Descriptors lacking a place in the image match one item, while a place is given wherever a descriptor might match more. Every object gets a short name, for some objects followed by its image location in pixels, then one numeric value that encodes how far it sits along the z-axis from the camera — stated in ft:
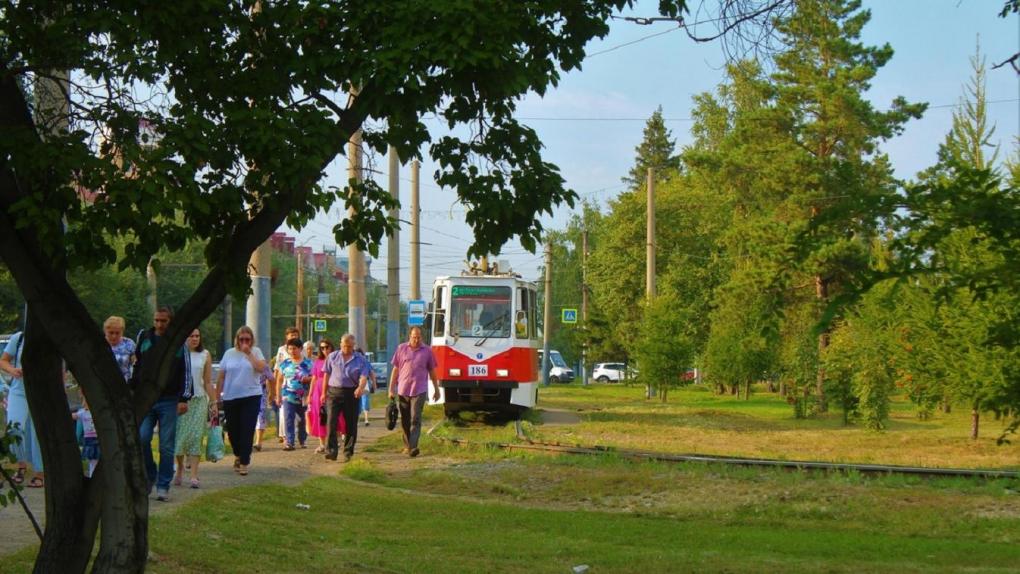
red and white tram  92.73
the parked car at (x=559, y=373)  272.92
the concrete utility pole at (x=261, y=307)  67.10
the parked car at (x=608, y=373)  315.37
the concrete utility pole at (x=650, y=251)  155.22
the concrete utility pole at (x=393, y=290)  110.83
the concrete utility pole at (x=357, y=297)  100.32
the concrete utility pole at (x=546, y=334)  191.43
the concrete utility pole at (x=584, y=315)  242.78
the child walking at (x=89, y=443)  39.83
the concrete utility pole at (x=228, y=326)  143.91
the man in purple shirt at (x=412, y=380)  61.72
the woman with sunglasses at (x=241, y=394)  48.98
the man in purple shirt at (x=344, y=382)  58.03
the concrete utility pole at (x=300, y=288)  212.02
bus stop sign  113.91
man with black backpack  39.06
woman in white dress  43.47
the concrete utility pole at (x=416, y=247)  132.67
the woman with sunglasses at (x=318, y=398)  64.44
